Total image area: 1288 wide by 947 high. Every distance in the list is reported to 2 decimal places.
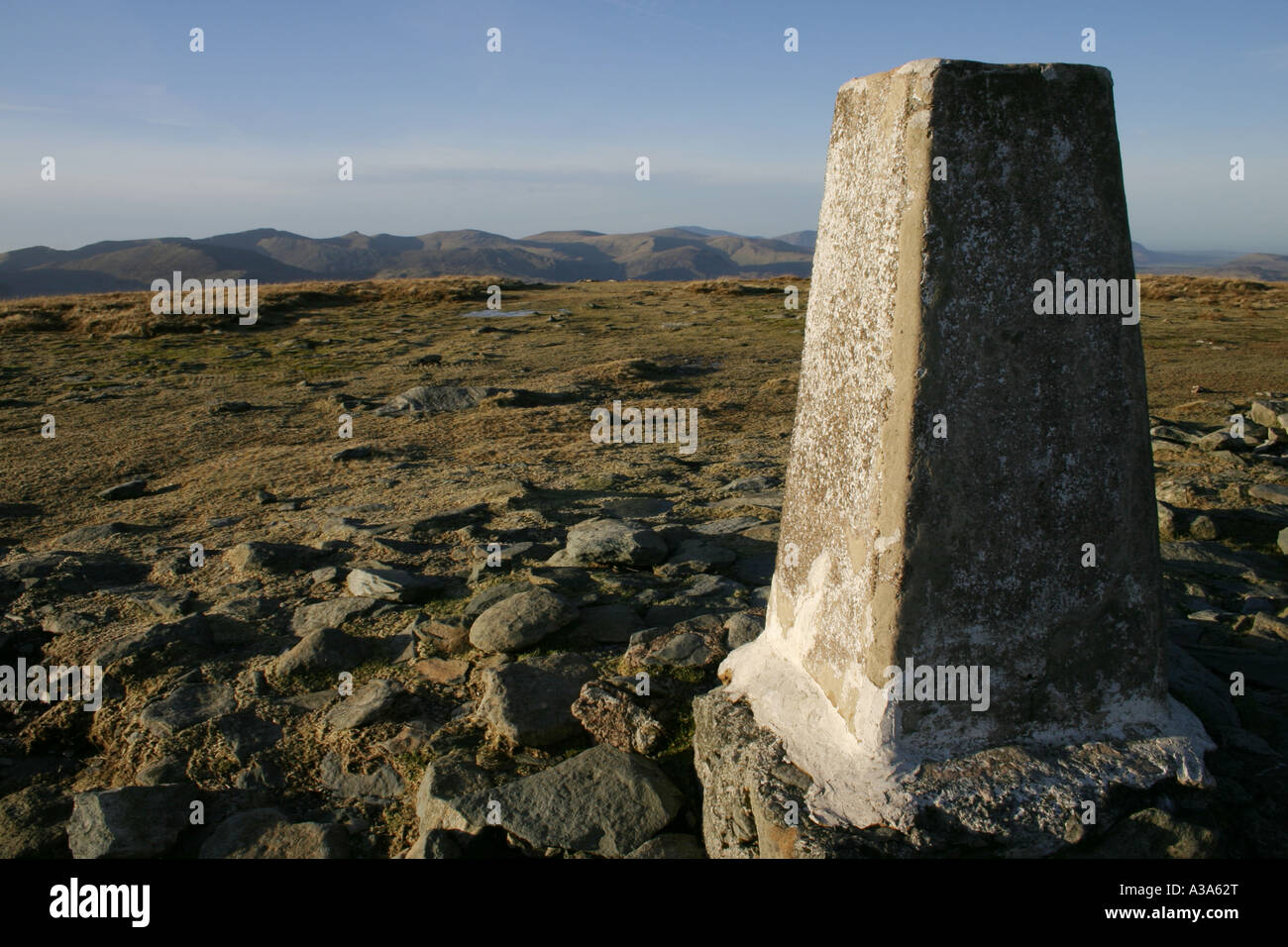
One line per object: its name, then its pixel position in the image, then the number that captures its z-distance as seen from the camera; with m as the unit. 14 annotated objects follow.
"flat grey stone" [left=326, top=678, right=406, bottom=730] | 4.04
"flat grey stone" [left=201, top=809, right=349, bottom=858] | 3.32
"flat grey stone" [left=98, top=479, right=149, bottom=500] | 8.01
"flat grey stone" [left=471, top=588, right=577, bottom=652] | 4.46
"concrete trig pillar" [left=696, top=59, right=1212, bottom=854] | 2.53
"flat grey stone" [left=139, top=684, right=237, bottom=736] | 4.11
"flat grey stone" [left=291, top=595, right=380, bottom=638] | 4.93
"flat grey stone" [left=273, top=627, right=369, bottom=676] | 4.46
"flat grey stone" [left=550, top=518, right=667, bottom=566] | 5.46
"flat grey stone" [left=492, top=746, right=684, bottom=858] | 3.19
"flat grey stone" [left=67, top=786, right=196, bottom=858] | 3.32
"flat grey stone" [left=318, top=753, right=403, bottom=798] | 3.68
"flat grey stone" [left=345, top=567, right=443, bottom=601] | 5.12
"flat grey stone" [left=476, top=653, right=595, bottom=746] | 3.77
